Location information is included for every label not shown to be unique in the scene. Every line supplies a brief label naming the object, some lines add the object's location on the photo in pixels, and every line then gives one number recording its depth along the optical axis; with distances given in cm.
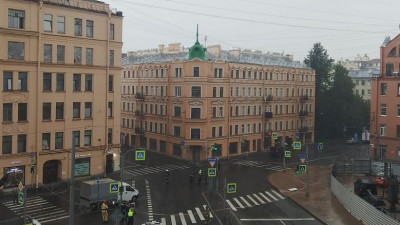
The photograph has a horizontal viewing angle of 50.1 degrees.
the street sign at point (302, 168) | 4255
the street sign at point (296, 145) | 5018
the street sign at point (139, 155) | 3547
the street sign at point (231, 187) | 3231
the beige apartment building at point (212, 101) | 6600
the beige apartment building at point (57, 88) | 4356
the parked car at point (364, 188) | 4066
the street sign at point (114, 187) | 3231
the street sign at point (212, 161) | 3610
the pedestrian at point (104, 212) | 3331
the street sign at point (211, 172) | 3660
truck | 3597
